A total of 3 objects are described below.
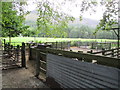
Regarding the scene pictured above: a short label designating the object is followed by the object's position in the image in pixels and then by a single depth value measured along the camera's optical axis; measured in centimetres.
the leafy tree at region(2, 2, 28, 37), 406
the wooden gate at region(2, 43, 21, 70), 527
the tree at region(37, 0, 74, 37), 448
